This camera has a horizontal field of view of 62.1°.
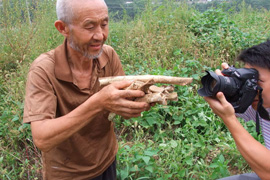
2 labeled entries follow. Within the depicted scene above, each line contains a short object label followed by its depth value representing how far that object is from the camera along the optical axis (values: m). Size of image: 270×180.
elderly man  1.14
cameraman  1.28
